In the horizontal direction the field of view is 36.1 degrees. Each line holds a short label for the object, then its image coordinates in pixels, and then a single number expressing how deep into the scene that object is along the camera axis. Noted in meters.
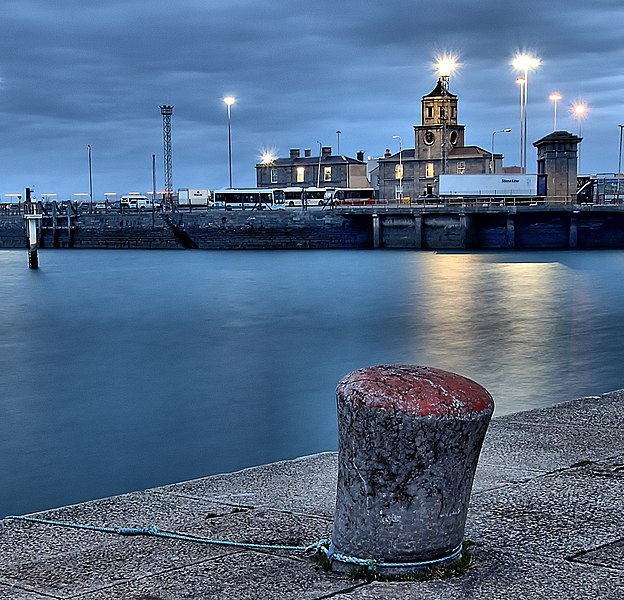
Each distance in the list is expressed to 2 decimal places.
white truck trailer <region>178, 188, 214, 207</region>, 113.25
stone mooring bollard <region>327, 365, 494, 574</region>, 5.14
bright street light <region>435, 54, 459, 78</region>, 118.25
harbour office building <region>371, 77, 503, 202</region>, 113.50
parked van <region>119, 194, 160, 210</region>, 110.46
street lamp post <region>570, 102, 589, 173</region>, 103.12
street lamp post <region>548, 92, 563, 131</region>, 87.03
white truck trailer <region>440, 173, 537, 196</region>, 83.25
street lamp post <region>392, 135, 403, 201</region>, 114.36
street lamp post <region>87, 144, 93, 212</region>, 135.05
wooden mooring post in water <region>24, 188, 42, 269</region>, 61.67
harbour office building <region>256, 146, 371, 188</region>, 128.12
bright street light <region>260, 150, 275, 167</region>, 131.12
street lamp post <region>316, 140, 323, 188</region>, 125.75
